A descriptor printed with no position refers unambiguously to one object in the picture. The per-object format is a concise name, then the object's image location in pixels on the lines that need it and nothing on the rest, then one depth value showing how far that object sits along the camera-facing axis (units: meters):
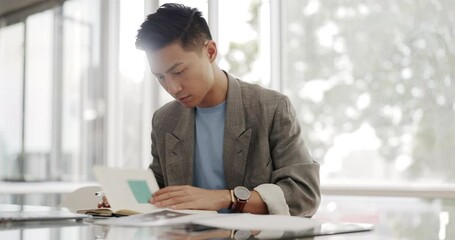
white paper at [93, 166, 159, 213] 1.42
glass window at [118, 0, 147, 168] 4.63
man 1.67
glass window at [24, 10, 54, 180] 4.06
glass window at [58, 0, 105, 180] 4.34
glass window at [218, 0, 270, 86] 4.14
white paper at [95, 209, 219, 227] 1.07
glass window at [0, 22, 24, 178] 3.91
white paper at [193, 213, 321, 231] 1.02
